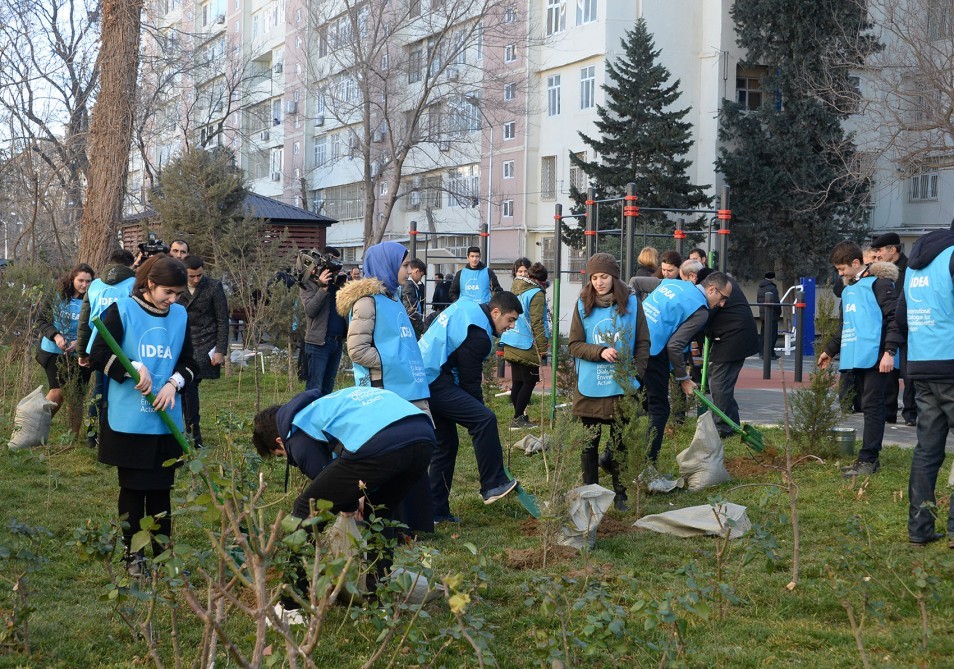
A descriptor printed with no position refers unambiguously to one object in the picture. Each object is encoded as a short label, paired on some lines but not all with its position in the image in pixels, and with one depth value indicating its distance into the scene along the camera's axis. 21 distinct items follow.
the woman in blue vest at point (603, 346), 6.81
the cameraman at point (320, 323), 9.86
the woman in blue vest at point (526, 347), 10.45
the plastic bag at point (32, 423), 8.88
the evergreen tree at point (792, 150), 30.94
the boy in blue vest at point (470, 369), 6.52
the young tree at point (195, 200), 20.62
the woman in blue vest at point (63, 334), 9.16
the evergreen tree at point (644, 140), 31.20
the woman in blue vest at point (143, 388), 5.03
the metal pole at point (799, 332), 14.88
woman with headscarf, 6.00
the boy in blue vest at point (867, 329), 7.84
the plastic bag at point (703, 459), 7.69
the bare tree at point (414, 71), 30.87
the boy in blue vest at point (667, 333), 7.95
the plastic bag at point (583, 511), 5.87
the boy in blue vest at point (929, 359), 5.66
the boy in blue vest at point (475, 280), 14.30
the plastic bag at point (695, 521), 6.14
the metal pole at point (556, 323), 9.65
